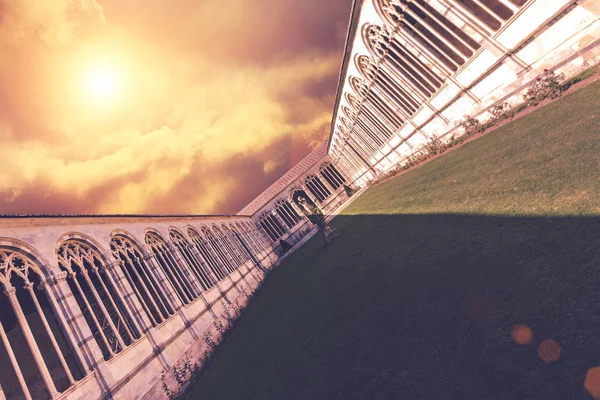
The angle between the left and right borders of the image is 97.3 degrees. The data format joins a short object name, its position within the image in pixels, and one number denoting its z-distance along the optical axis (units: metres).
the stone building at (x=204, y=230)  8.72
